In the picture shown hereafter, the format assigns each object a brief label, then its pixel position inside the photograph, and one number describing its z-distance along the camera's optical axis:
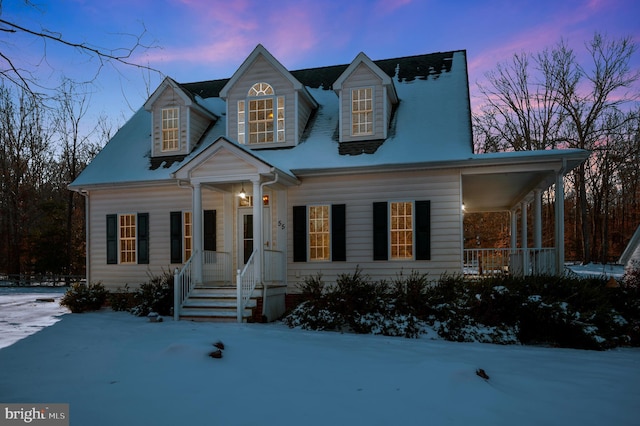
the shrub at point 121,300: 12.99
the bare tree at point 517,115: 28.42
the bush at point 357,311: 9.27
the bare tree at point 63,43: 4.50
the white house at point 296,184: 11.35
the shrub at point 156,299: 11.81
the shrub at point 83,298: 12.68
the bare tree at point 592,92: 26.38
